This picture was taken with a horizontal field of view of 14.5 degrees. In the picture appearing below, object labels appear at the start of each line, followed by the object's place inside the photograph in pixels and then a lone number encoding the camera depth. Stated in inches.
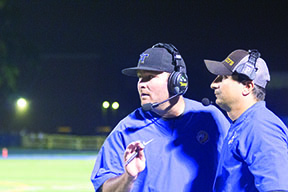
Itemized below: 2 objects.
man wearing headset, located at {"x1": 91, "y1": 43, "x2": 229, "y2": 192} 278.4
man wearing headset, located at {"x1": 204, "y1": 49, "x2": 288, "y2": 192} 217.5
